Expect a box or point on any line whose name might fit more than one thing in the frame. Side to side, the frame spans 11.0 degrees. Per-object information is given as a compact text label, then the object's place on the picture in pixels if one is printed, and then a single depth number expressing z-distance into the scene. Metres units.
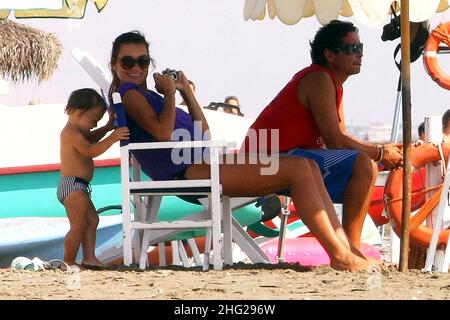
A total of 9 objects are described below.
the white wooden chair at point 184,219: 11.30
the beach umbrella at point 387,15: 11.36
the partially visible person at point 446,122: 17.35
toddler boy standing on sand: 12.91
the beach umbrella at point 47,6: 13.44
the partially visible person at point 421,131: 19.75
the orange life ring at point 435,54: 18.35
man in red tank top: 11.71
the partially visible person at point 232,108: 21.46
